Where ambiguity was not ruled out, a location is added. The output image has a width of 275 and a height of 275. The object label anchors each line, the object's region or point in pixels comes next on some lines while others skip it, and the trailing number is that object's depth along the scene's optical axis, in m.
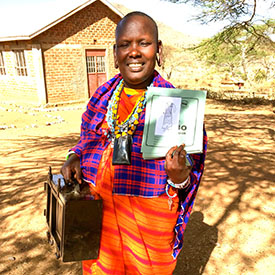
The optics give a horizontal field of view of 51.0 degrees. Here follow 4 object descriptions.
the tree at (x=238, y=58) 13.07
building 10.77
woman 1.38
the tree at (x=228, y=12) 9.50
